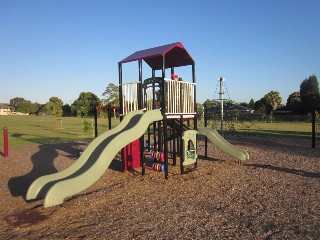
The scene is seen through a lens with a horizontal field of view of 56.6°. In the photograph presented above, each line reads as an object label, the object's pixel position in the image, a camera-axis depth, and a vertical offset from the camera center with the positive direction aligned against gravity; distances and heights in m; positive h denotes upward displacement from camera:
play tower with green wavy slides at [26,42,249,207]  6.56 -0.44
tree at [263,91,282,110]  70.50 +3.35
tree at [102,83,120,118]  86.00 +7.74
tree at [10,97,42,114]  115.25 +3.94
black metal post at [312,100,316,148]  14.59 -0.75
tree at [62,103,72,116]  93.28 +2.08
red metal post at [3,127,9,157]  13.71 -1.19
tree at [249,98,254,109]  82.53 +2.77
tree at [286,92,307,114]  58.91 +1.88
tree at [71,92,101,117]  87.04 +4.85
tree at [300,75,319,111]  57.10 +5.11
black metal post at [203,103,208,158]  11.80 -0.03
